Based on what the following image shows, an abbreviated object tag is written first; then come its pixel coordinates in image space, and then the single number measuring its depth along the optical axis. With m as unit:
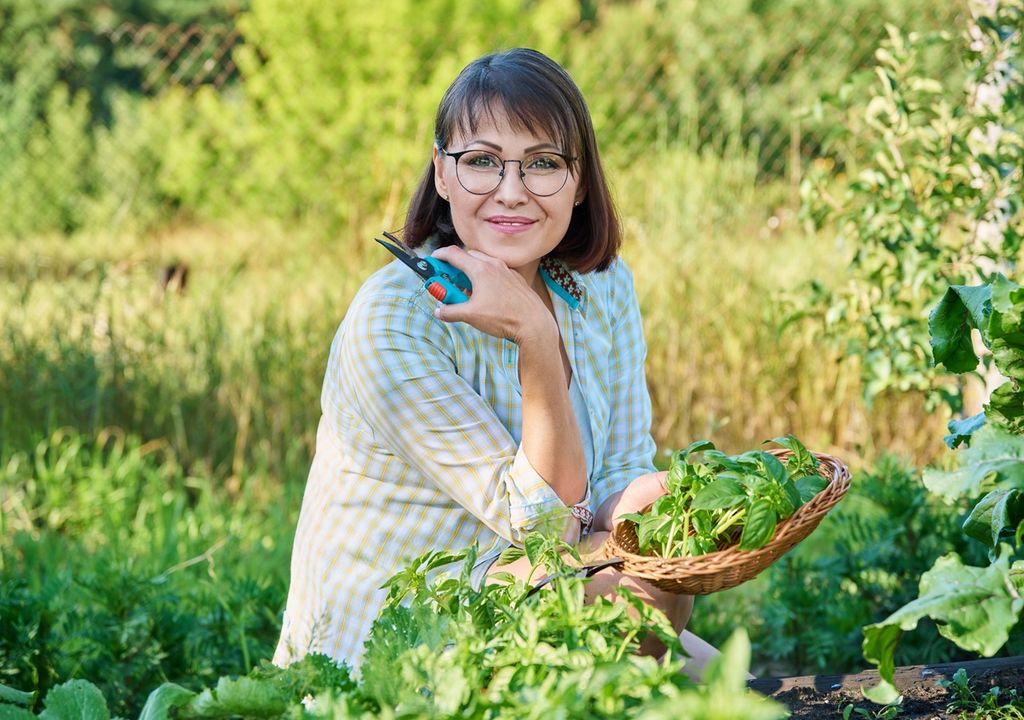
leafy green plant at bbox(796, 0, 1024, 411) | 3.07
